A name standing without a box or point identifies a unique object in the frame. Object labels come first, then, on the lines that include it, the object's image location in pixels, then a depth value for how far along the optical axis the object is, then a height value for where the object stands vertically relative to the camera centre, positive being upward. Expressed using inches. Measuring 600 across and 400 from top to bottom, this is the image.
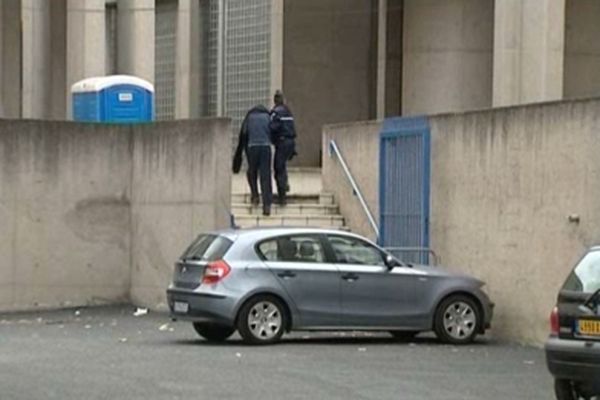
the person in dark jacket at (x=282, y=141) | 1091.9 +15.1
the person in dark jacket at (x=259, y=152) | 1072.2 +7.6
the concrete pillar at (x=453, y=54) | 1462.8 +98.4
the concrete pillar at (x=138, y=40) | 1540.4 +112.2
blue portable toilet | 1250.6 +46.3
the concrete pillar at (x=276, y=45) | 1537.9 +109.5
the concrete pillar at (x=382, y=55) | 1552.7 +101.6
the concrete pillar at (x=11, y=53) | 1878.7 +121.4
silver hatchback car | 813.2 -61.4
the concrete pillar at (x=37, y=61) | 1720.0 +103.9
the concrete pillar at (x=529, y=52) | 1312.7 +90.4
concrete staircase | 1075.9 -30.9
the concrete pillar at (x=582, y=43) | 1435.8 +106.6
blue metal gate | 960.9 -11.1
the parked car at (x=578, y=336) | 517.3 -52.7
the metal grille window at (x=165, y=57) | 1820.9 +117.7
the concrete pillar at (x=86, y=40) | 1503.4 +109.7
